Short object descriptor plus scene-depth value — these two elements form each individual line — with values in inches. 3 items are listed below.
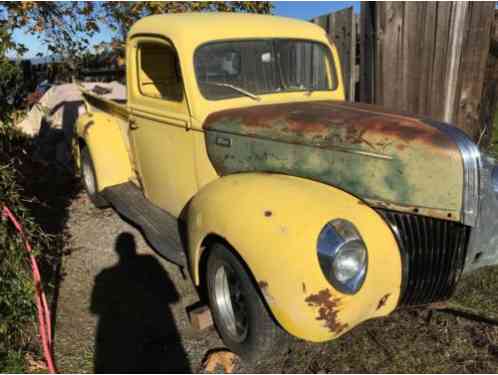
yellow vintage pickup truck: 79.7
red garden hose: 94.7
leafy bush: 96.7
